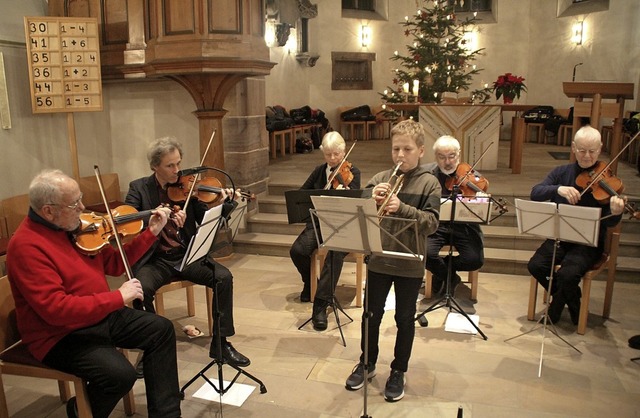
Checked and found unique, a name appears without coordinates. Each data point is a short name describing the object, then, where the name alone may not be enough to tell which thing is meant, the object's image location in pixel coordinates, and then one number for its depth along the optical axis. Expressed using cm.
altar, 682
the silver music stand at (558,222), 324
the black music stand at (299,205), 362
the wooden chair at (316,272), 423
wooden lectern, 503
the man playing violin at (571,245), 369
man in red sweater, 227
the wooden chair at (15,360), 239
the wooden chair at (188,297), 358
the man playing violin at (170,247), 330
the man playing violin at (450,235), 400
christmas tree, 757
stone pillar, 572
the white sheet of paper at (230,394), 300
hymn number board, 482
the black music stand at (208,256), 273
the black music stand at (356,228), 249
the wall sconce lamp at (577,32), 1103
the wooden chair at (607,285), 372
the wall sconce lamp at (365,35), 1240
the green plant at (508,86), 708
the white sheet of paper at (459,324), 386
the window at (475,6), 1233
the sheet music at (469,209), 369
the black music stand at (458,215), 370
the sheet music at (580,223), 321
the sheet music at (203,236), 271
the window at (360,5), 1229
